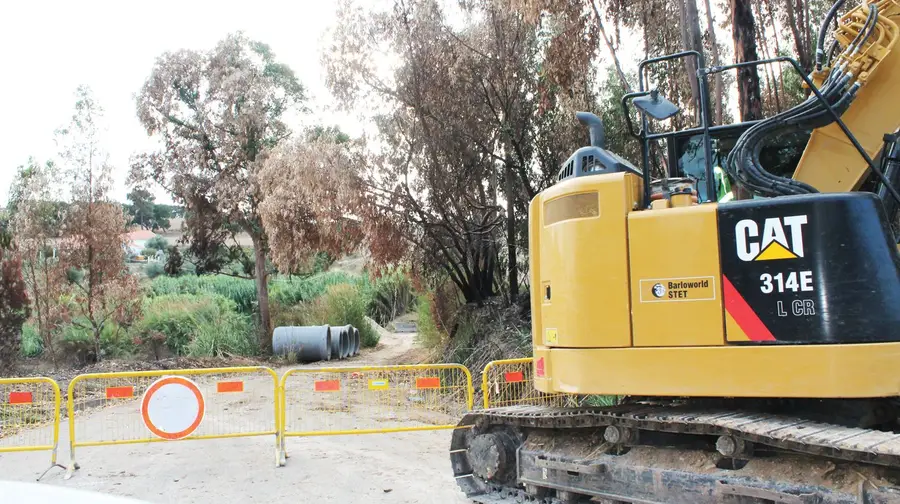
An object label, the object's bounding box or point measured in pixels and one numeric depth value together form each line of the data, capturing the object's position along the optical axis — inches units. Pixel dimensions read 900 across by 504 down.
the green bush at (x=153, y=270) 1632.6
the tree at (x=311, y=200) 583.5
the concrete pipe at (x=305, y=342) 746.2
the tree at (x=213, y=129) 811.4
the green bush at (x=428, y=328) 679.3
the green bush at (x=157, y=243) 2280.1
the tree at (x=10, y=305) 612.1
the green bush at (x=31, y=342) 757.3
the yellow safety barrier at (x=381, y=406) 343.8
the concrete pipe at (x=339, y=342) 783.1
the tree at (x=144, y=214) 2593.5
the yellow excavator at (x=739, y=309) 167.5
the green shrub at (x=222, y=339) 759.7
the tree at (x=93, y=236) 651.5
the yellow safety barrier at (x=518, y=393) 349.2
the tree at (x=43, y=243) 640.4
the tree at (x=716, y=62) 415.2
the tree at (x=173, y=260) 1102.9
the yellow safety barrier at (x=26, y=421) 319.6
